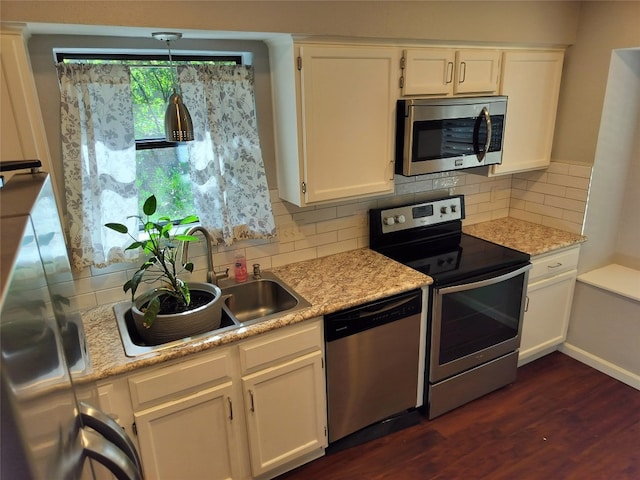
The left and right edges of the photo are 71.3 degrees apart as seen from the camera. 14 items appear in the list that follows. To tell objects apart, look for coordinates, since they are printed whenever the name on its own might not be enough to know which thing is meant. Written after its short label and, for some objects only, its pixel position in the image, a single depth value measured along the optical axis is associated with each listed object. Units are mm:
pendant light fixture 1822
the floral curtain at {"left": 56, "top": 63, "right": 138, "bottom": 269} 1873
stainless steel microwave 2307
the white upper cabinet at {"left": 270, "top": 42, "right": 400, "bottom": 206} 2078
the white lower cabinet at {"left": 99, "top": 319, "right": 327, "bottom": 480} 1770
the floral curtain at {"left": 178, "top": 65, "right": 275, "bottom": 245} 2123
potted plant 1827
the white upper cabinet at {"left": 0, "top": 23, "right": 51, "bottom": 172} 1558
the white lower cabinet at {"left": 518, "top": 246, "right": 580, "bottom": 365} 2826
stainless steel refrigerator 448
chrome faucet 2146
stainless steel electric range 2430
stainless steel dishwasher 2137
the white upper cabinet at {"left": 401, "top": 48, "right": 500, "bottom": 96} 2293
